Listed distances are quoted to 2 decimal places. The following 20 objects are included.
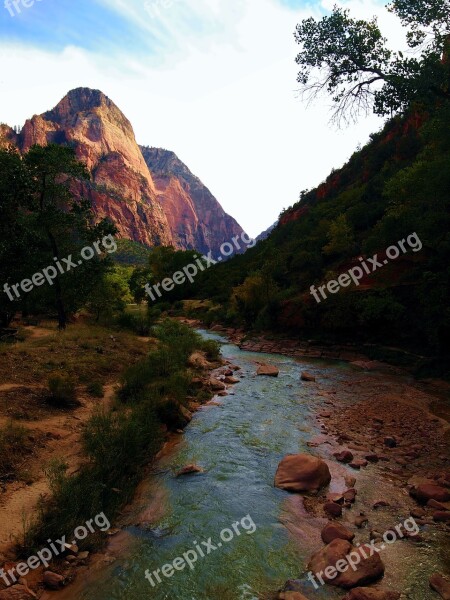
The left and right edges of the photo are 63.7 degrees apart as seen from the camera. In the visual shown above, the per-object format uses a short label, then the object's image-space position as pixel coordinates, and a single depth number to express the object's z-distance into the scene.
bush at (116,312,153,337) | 27.66
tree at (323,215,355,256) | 36.44
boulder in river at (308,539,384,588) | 5.46
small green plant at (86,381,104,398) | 12.87
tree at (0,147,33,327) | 13.59
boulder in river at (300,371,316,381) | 19.12
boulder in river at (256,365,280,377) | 19.90
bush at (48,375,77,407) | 11.33
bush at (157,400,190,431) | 11.62
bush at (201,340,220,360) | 23.33
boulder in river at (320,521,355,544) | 6.38
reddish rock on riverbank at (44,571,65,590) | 5.23
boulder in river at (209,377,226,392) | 16.45
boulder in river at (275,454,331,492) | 8.25
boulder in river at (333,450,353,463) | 9.66
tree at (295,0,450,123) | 10.95
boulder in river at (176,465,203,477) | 8.91
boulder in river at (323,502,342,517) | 7.28
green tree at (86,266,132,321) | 29.72
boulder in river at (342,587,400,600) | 5.00
